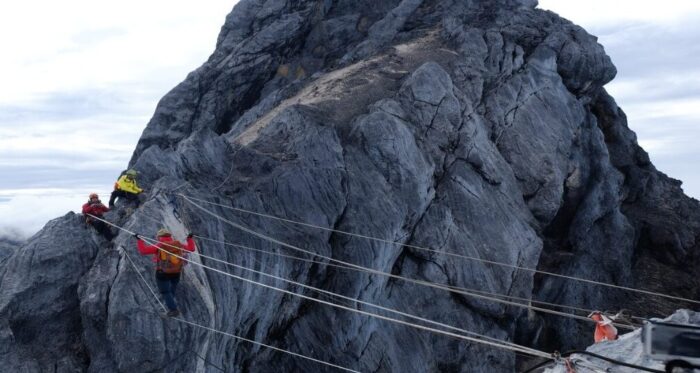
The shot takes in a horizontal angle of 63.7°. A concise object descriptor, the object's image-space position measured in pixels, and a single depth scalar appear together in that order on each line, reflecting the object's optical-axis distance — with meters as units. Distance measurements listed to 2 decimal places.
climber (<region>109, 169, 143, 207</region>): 22.23
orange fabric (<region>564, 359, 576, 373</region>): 11.69
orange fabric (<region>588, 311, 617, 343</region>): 18.42
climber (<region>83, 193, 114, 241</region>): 19.69
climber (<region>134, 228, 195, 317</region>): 16.12
